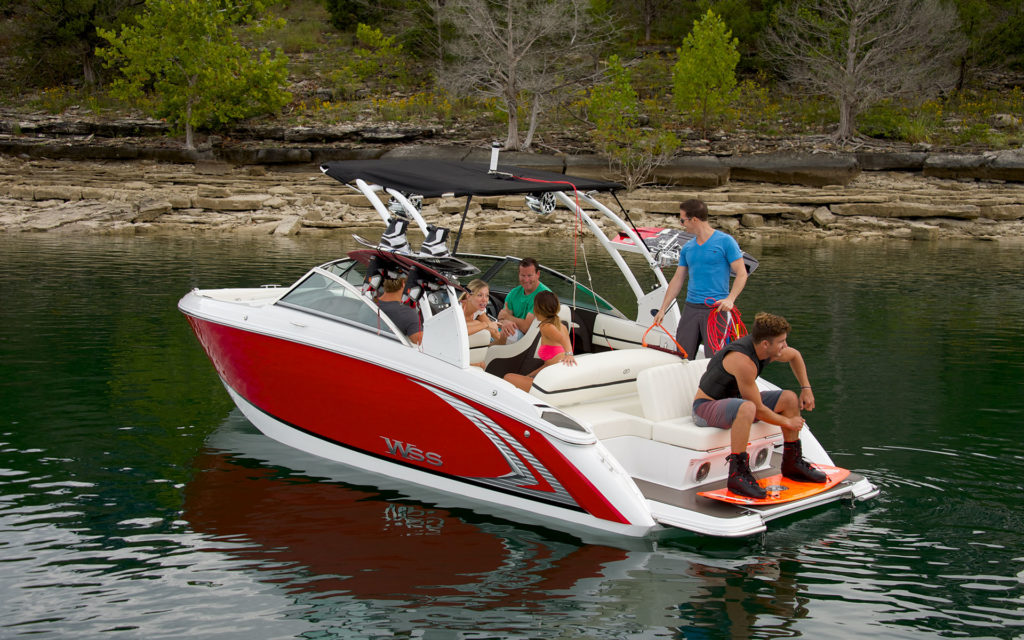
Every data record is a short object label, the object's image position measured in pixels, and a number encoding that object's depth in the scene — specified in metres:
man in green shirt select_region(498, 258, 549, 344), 7.29
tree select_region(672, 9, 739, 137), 31.38
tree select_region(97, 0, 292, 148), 31.95
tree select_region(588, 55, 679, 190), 28.52
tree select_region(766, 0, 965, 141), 30.97
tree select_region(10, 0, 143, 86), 39.09
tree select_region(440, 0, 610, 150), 30.97
